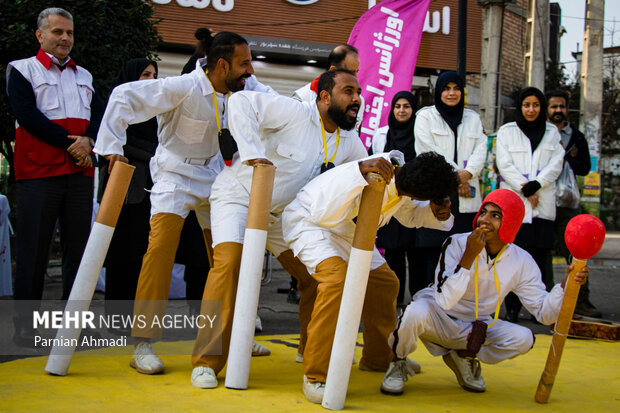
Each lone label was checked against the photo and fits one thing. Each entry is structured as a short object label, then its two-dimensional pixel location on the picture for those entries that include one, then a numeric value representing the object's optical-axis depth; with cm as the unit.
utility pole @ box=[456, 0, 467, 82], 918
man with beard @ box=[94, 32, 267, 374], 389
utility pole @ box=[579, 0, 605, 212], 1252
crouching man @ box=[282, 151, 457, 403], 341
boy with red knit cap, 371
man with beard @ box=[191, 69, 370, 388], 368
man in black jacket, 647
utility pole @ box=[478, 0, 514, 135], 1549
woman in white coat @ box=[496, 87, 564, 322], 601
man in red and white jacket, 447
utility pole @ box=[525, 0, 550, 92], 1485
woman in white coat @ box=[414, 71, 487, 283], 589
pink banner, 798
